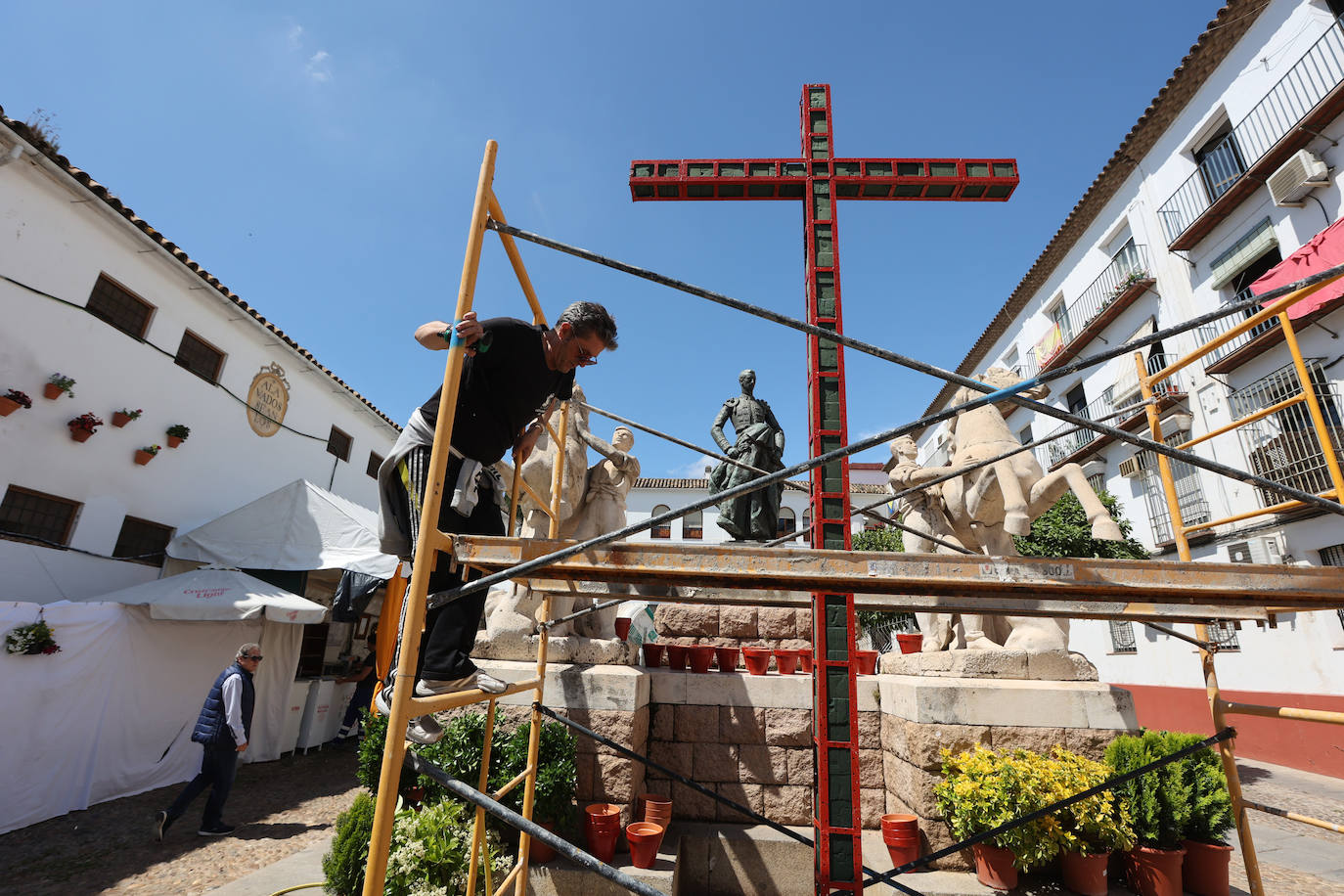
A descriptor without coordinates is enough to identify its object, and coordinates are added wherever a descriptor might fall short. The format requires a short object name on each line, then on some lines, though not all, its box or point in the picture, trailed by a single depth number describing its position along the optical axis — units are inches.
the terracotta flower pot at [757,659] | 201.9
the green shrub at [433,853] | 143.6
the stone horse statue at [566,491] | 213.6
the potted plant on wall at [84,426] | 326.3
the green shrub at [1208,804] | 159.8
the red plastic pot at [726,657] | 207.0
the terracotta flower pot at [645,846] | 152.9
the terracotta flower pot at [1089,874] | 148.9
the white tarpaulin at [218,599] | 299.0
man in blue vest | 238.4
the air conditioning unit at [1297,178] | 422.9
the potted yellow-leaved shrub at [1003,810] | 149.5
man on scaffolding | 88.3
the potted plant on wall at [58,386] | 314.8
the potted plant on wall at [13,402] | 291.6
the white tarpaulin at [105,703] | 244.2
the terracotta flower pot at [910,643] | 225.5
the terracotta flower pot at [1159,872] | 151.2
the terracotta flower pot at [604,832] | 158.7
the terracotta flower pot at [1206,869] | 153.9
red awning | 359.9
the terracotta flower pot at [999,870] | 151.3
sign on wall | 478.0
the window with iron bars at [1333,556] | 401.7
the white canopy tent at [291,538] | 385.4
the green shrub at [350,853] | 156.9
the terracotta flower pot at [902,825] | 158.7
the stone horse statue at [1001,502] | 190.1
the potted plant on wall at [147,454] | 368.8
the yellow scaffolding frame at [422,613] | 64.8
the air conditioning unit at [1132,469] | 607.5
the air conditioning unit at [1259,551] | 442.3
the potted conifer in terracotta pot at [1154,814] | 152.2
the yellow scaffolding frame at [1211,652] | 101.7
